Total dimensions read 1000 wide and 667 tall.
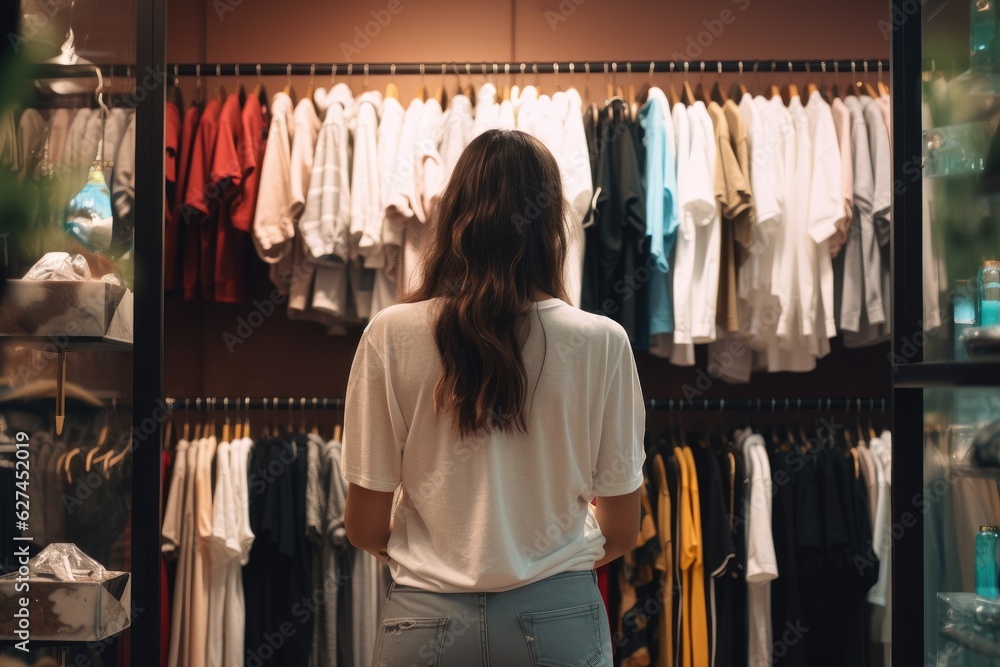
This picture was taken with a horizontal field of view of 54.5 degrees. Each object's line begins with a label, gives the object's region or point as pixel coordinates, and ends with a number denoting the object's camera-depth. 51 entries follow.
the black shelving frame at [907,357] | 1.42
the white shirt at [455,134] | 3.39
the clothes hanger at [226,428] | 3.42
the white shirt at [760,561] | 3.18
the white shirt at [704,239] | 3.34
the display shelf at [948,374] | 1.20
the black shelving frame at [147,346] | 1.57
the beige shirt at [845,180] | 3.35
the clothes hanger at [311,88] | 3.63
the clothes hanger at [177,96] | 3.74
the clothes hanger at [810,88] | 3.55
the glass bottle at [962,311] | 1.40
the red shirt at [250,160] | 3.43
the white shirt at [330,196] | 3.36
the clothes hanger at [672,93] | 3.61
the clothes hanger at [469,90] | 3.63
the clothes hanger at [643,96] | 3.63
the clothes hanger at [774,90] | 3.60
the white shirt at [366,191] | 3.35
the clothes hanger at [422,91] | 3.62
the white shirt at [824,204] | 3.33
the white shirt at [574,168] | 3.24
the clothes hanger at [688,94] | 3.55
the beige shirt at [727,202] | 3.35
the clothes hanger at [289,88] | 3.59
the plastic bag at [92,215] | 1.50
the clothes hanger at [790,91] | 3.57
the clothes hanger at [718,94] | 3.63
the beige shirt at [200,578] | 3.24
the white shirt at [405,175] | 3.29
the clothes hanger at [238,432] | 3.43
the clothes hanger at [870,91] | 3.56
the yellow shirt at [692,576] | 3.23
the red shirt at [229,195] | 3.41
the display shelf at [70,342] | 1.41
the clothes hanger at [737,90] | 3.59
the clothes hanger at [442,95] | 3.66
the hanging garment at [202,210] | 3.43
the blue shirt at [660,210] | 3.31
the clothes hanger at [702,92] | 3.61
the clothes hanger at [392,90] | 3.60
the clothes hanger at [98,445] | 1.49
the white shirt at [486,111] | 3.41
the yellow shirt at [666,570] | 3.25
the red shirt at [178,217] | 3.46
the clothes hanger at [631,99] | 3.55
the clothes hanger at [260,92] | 3.62
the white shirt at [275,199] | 3.39
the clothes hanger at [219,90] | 3.60
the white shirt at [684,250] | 3.33
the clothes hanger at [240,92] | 3.64
